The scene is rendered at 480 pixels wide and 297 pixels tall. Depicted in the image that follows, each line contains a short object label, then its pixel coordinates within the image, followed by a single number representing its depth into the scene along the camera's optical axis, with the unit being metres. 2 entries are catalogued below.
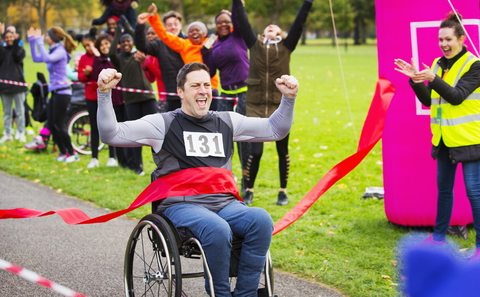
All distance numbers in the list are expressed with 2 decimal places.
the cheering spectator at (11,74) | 10.15
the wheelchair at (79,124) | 9.52
